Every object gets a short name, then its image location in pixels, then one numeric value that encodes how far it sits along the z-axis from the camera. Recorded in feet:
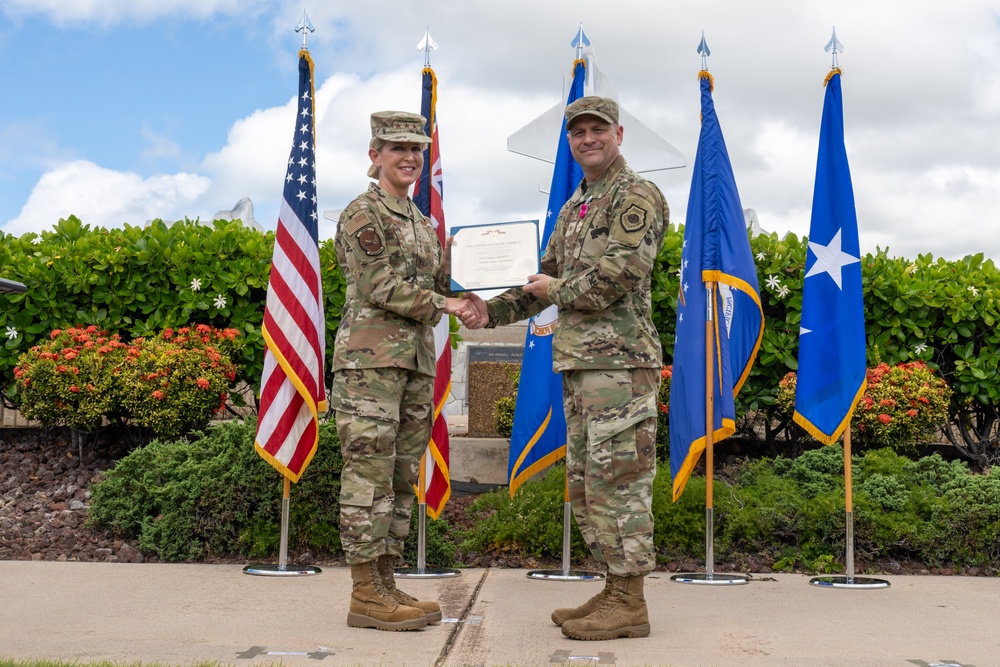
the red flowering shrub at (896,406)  23.13
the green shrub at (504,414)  25.72
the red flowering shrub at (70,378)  23.52
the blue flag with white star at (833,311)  18.56
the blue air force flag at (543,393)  19.07
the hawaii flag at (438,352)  18.84
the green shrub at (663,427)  23.39
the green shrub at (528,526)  19.51
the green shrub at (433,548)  19.13
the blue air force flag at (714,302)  18.25
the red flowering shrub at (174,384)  22.99
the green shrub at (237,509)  19.15
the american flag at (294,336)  18.34
